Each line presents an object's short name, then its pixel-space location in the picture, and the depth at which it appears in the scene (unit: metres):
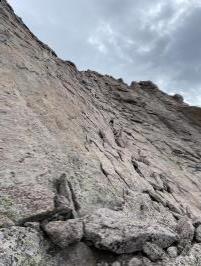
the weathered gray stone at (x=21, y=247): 5.63
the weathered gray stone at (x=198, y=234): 8.35
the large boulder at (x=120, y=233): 6.53
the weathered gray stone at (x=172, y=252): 7.19
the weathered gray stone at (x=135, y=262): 6.53
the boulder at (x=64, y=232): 6.24
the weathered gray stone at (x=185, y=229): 8.12
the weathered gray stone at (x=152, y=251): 6.79
